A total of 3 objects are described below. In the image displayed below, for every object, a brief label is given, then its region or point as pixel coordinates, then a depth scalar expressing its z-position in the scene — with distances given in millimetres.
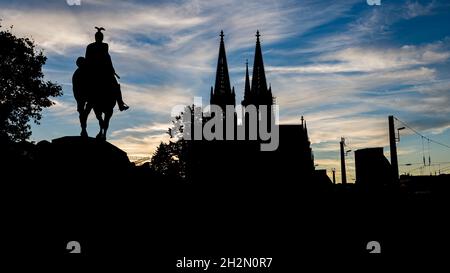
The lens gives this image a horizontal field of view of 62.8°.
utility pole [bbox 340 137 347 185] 36694
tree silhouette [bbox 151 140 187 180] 47969
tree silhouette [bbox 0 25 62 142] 29234
